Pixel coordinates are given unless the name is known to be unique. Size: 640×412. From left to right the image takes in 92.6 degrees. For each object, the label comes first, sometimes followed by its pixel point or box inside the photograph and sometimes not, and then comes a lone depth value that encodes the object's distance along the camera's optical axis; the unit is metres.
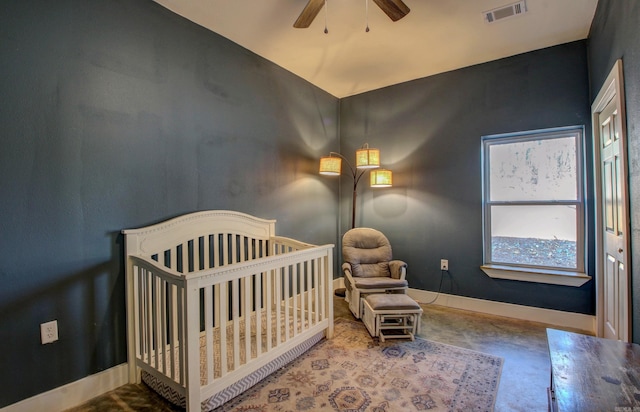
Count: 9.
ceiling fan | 2.05
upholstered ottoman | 2.67
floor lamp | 3.66
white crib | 1.70
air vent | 2.45
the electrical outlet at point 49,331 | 1.77
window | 3.03
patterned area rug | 1.83
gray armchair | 3.28
